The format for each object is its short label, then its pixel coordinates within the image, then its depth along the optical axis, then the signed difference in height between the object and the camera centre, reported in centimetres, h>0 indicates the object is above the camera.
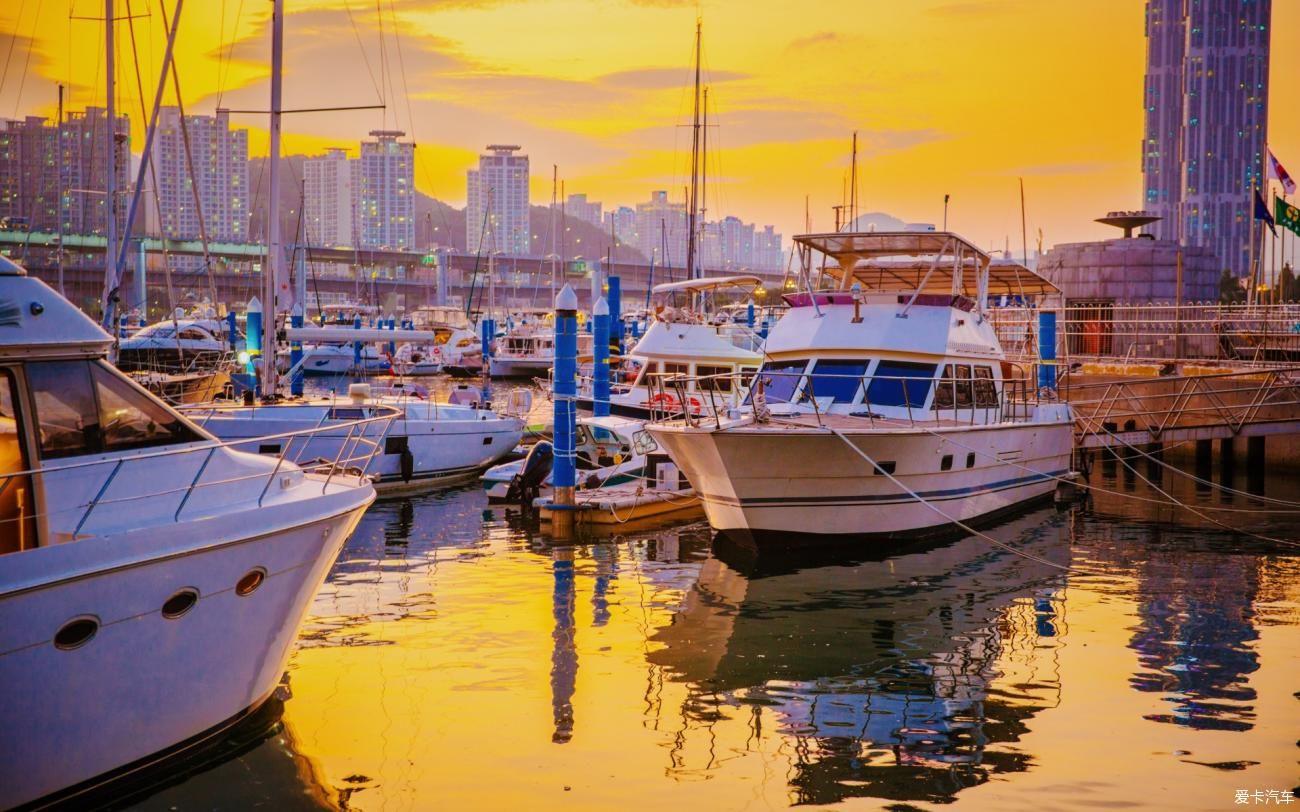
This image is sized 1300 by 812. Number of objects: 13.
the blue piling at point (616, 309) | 4188 +255
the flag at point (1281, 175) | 3512 +612
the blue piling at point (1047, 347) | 2688 +72
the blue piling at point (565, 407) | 1903 -55
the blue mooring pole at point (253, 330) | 3853 +126
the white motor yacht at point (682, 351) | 3181 +64
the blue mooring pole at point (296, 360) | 3682 +28
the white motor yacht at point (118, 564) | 784 -140
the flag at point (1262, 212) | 3894 +561
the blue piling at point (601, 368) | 2317 +11
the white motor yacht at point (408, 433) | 2264 -130
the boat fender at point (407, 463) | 2438 -189
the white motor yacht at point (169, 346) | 4244 +84
